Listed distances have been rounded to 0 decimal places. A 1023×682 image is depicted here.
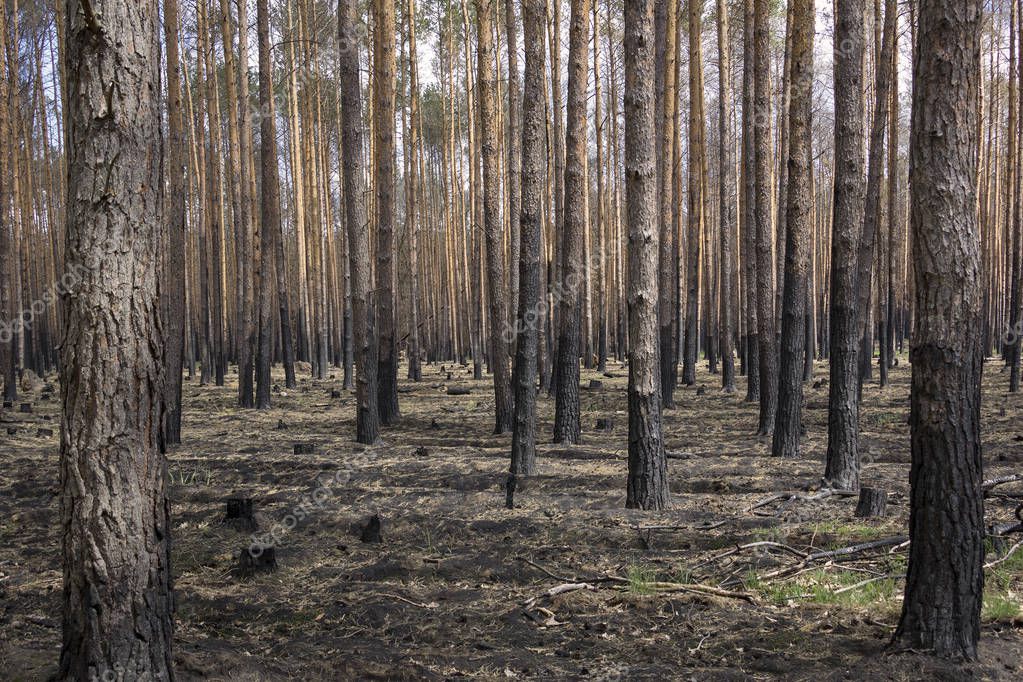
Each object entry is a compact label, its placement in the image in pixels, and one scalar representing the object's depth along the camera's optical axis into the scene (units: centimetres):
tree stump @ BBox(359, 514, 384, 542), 567
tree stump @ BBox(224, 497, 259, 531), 612
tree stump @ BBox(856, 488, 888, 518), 583
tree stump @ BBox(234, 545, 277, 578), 495
